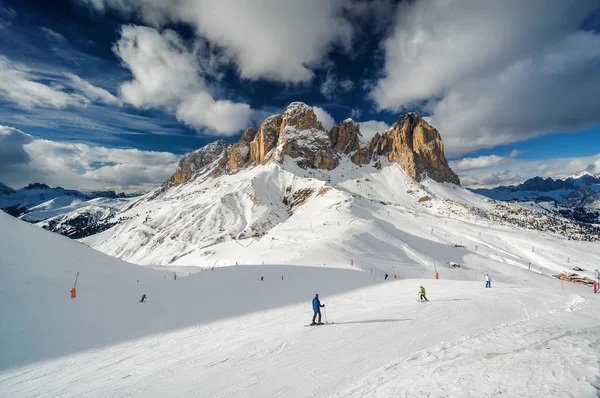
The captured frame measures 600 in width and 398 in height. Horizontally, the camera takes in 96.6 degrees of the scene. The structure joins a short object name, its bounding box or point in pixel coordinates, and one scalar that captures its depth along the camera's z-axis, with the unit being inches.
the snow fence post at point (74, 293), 650.8
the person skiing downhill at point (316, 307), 526.6
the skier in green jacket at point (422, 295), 681.0
